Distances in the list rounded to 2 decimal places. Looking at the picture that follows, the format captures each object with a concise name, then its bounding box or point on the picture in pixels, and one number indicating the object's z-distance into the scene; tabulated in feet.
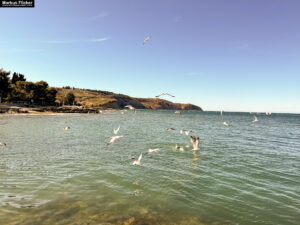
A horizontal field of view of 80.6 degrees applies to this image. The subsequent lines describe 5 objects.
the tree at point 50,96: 451.98
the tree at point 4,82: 305.26
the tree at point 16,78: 419.54
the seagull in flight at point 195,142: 71.33
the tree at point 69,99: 562.75
